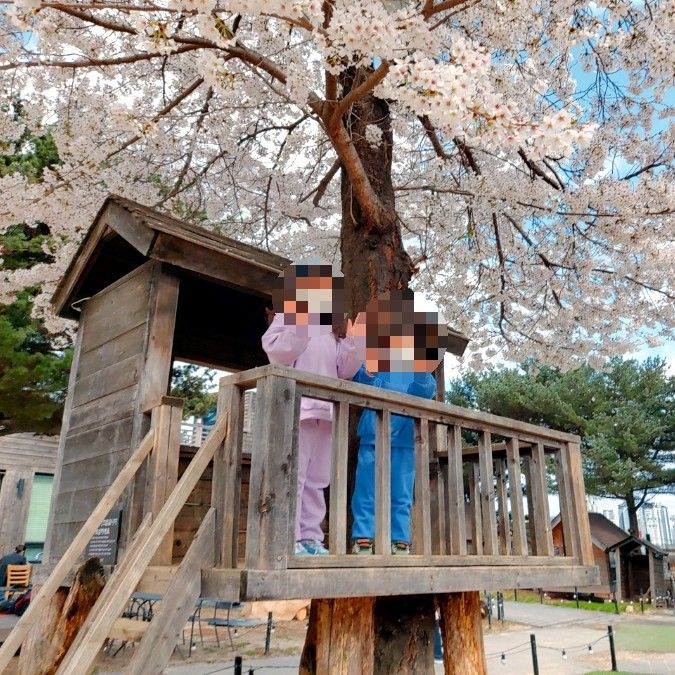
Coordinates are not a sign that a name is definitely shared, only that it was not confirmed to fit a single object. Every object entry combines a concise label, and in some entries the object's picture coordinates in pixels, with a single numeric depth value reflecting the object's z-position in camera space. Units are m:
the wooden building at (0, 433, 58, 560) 15.75
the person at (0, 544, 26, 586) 12.95
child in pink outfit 3.12
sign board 4.37
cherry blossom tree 3.95
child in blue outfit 3.36
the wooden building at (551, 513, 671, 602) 23.14
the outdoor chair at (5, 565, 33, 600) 12.66
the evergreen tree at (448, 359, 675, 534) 24.03
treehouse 2.68
